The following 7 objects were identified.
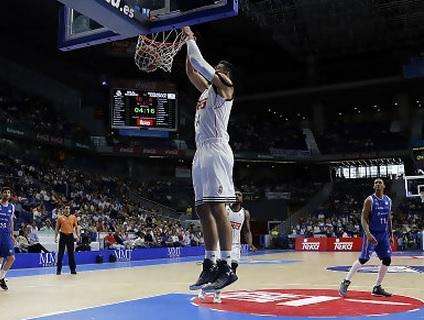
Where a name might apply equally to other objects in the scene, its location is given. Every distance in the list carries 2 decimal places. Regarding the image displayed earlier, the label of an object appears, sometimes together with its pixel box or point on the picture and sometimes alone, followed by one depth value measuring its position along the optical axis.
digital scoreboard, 27.97
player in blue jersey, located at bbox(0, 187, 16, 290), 11.30
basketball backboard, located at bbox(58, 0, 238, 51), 7.11
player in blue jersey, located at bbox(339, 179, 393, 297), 9.55
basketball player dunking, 5.27
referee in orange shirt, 15.30
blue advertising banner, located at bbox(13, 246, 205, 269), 17.89
